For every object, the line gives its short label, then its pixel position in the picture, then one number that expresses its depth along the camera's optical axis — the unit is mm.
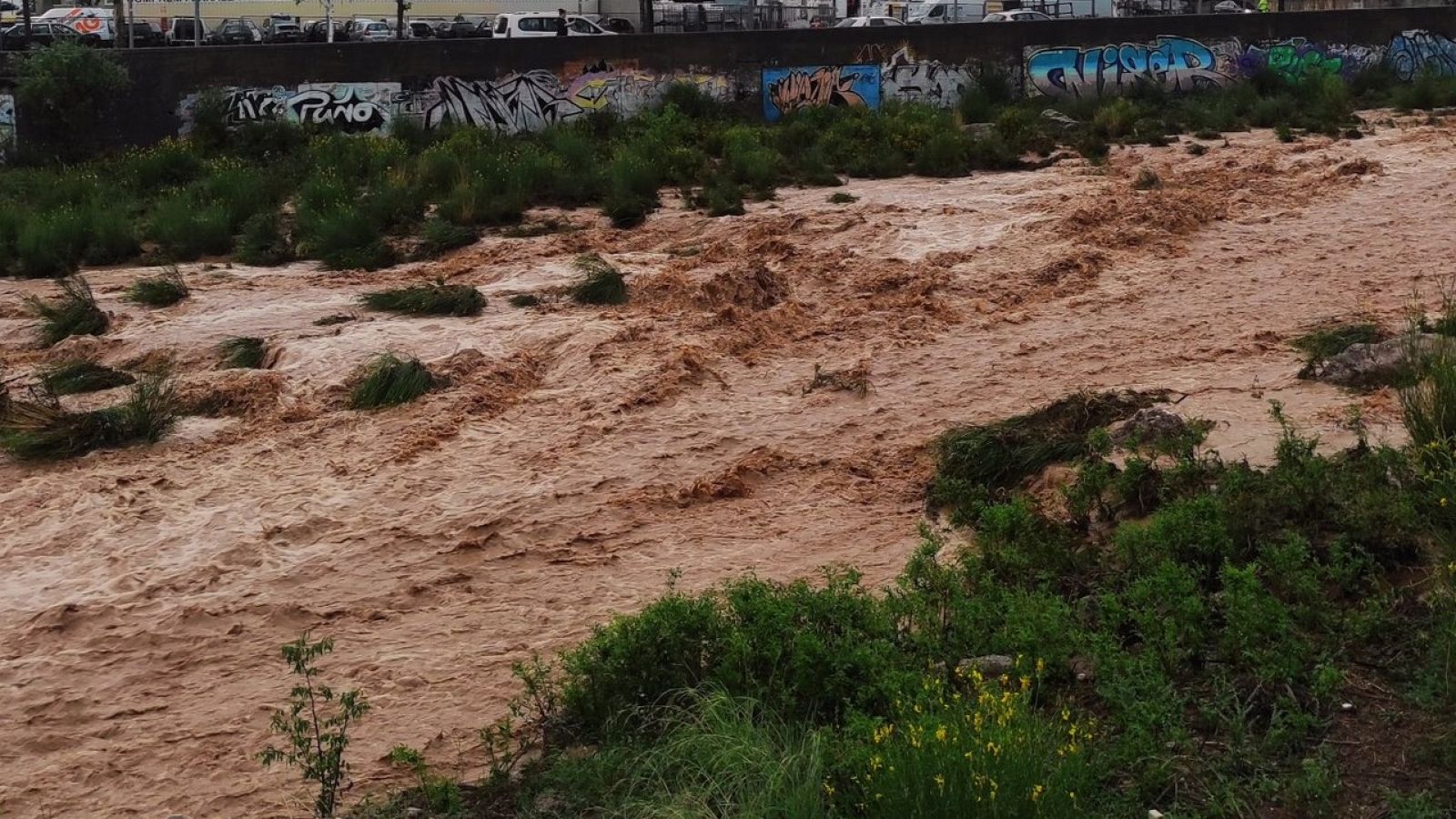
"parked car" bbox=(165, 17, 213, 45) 38156
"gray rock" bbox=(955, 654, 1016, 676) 5680
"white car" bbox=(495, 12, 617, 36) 37656
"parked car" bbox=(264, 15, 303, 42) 37950
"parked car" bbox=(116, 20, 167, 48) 34406
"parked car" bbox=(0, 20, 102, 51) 33250
